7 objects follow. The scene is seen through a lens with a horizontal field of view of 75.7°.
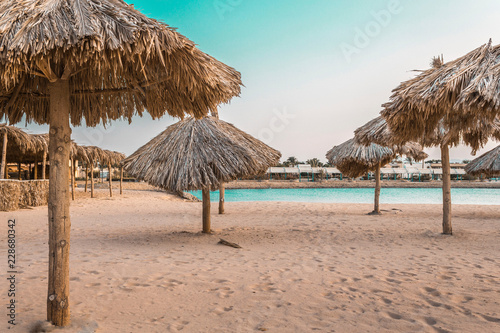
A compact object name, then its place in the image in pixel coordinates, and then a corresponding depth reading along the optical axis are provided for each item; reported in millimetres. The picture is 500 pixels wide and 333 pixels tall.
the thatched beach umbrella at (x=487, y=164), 9859
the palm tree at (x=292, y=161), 63681
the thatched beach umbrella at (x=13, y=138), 10555
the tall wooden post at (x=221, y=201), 9887
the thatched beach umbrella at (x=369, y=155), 10336
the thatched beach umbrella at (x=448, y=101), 3299
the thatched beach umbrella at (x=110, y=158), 16188
